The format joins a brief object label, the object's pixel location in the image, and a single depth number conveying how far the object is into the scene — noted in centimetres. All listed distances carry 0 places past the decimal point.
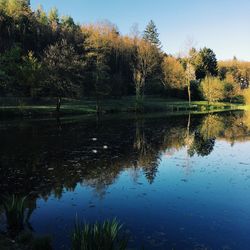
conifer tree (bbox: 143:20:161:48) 10244
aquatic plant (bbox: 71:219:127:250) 608
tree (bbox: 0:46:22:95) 4956
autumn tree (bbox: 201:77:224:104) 8232
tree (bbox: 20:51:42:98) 4904
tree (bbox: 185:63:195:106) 7982
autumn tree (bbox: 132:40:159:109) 6156
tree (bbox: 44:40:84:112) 4475
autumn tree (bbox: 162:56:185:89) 8136
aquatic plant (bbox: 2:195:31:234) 884
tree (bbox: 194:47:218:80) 10158
